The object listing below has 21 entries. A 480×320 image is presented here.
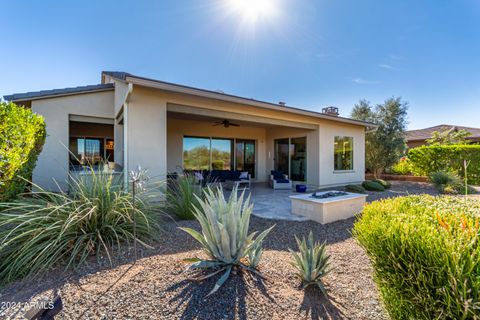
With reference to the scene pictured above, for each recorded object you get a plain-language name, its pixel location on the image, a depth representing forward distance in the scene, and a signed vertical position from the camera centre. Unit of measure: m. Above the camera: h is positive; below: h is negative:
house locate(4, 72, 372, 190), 6.25 +1.16
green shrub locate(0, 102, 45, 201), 3.60 +0.21
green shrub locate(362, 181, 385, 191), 9.95 -1.28
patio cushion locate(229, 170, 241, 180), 10.32 -0.80
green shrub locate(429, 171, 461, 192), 9.72 -0.98
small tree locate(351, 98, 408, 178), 13.15 +1.37
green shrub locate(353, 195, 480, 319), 1.32 -0.71
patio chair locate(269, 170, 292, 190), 10.36 -1.13
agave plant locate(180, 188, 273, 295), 2.45 -0.94
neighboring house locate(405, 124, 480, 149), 22.44 +2.51
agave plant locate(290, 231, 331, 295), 2.38 -1.20
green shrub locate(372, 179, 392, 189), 10.73 -1.28
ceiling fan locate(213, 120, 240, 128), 9.21 +1.68
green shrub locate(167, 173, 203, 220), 4.99 -0.93
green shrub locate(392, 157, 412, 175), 14.66 -0.62
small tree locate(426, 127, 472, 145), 16.14 +1.61
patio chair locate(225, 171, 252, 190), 9.90 -0.93
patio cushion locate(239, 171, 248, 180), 10.70 -0.82
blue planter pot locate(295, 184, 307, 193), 9.41 -1.29
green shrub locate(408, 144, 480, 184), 11.98 -0.04
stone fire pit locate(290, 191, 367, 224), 5.21 -1.21
